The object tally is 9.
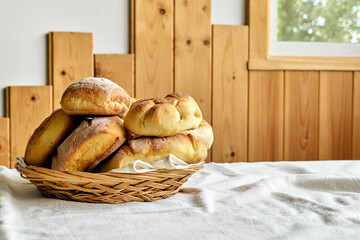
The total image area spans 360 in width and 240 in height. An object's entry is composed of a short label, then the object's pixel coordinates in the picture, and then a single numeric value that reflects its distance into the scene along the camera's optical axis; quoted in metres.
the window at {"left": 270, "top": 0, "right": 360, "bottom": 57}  2.29
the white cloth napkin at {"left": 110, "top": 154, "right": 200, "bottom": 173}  1.32
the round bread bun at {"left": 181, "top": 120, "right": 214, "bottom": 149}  1.53
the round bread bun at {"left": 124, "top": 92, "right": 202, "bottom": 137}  1.38
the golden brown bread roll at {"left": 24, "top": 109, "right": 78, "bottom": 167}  1.45
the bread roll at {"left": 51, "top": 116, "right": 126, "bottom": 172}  1.35
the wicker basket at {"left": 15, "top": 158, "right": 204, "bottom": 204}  1.30
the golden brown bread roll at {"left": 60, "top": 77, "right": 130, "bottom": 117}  1.45
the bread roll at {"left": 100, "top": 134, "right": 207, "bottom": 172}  1.37
